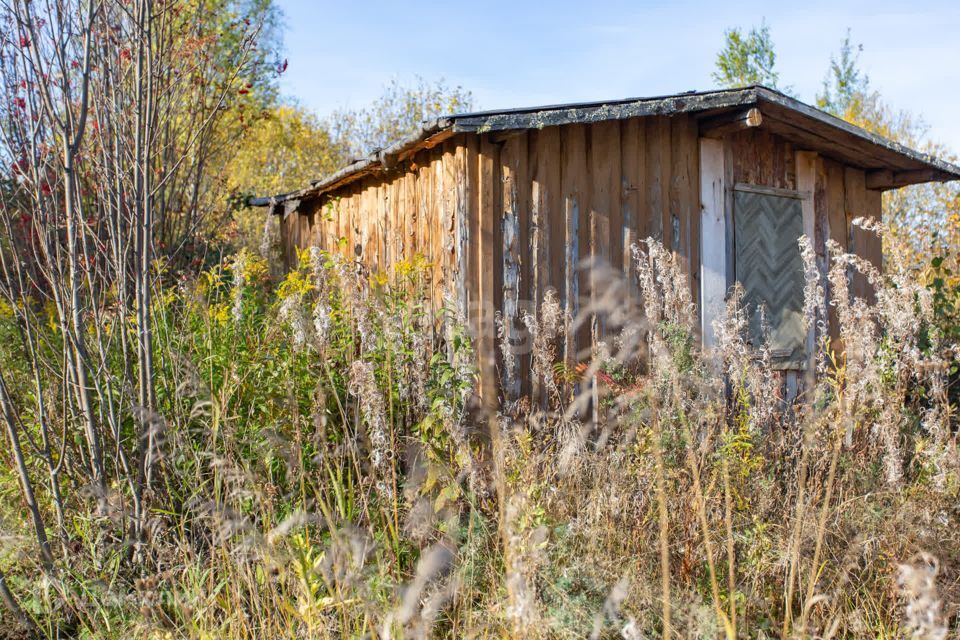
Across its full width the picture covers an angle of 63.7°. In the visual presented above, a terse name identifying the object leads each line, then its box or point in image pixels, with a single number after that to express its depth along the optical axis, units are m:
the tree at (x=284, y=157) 19.00
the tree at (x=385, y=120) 20.11
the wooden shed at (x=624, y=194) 5.56
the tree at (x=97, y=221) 3.31
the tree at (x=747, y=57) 22.05
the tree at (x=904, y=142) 14.32
